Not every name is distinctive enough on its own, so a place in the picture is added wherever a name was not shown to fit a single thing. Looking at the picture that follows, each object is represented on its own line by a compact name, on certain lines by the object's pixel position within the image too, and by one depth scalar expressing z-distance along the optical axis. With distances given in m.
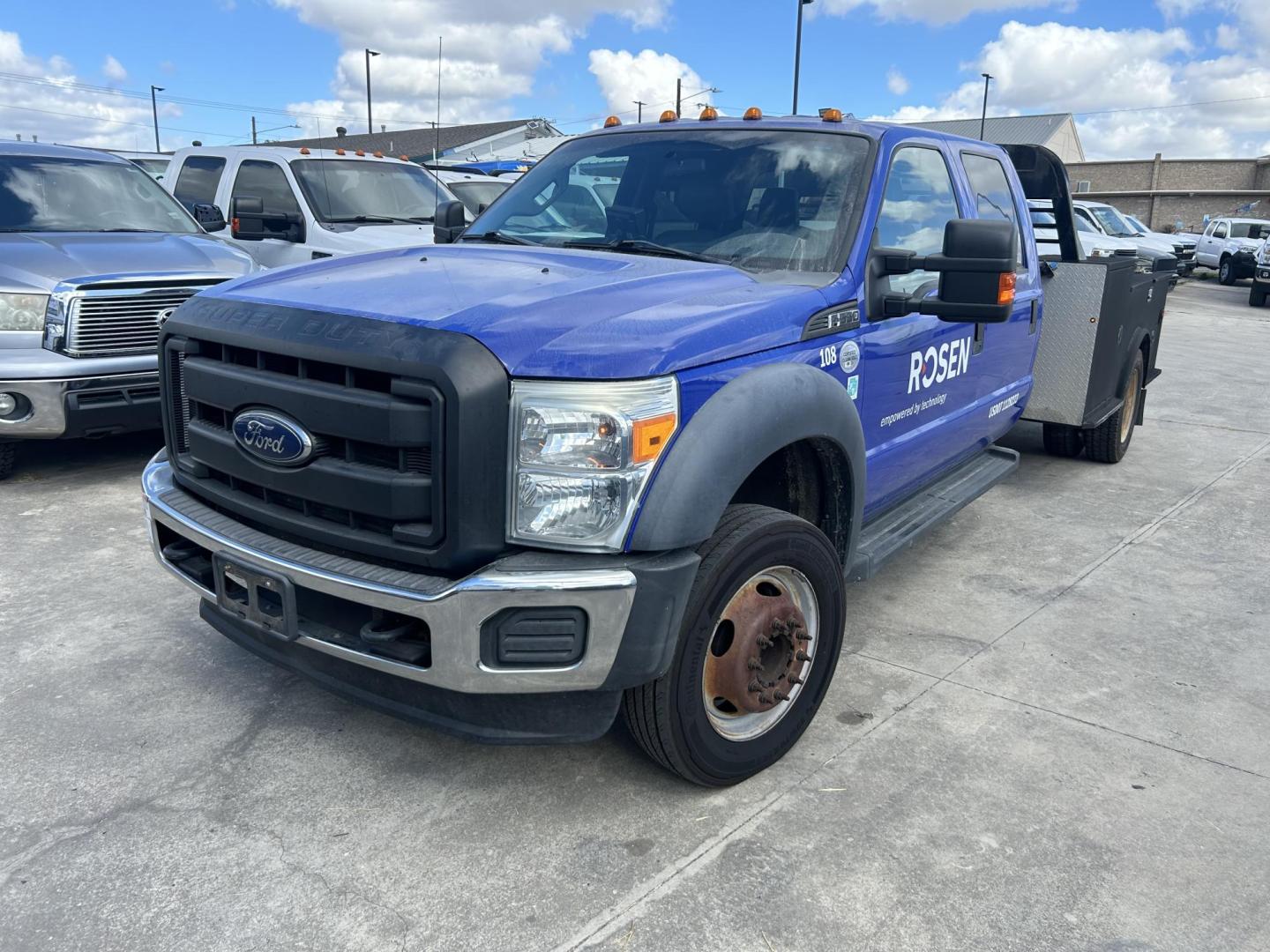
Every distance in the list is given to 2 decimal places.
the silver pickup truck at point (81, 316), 5.35
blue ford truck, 2.35
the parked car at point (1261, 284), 20.36
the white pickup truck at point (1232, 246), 25.53
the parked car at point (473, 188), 10.91
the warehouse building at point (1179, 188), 41.41
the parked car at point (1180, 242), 23.30
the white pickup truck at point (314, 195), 7.90
